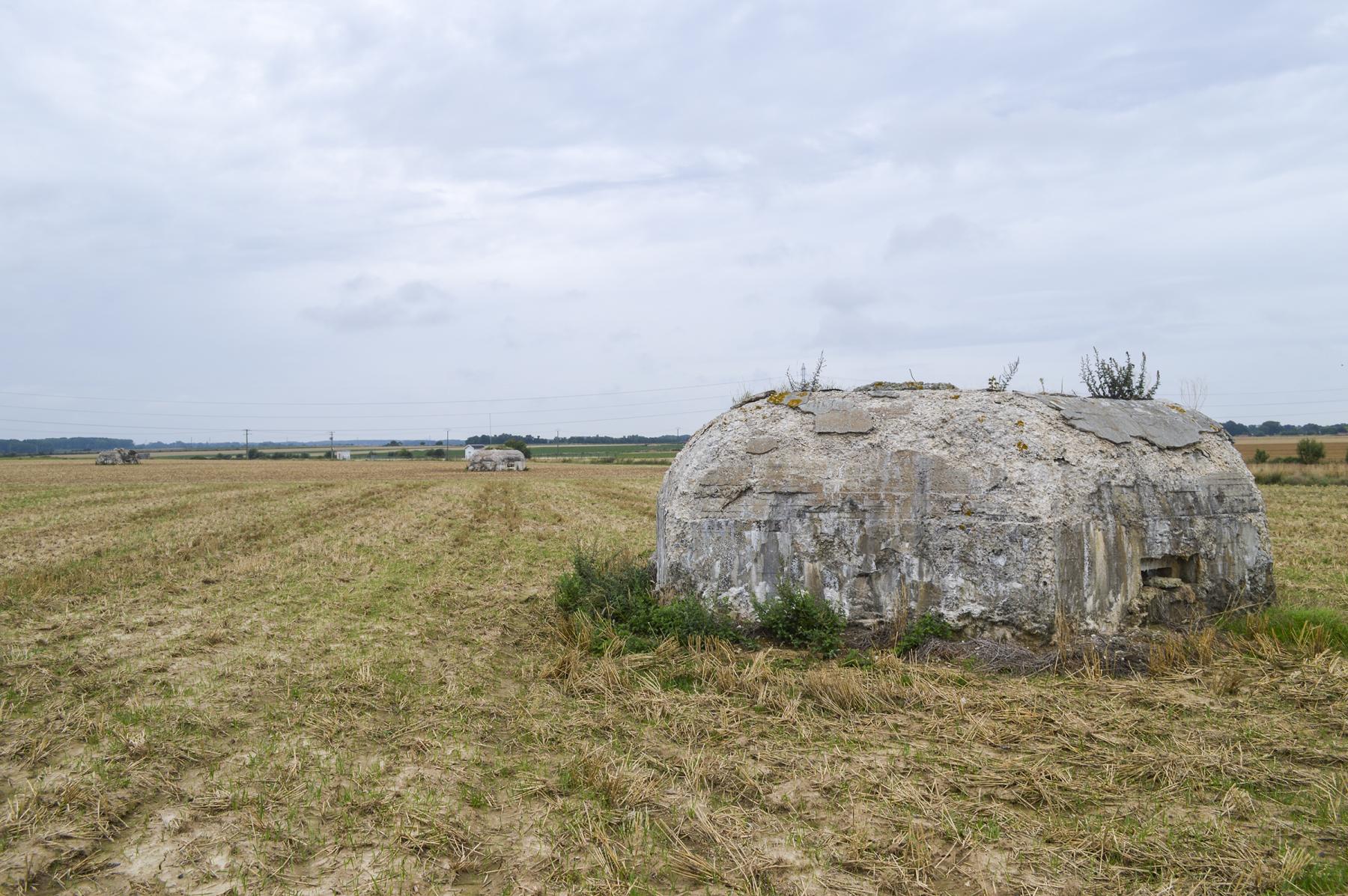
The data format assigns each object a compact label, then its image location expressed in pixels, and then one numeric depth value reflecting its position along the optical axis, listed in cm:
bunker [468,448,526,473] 4275
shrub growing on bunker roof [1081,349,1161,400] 1073
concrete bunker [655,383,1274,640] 688
